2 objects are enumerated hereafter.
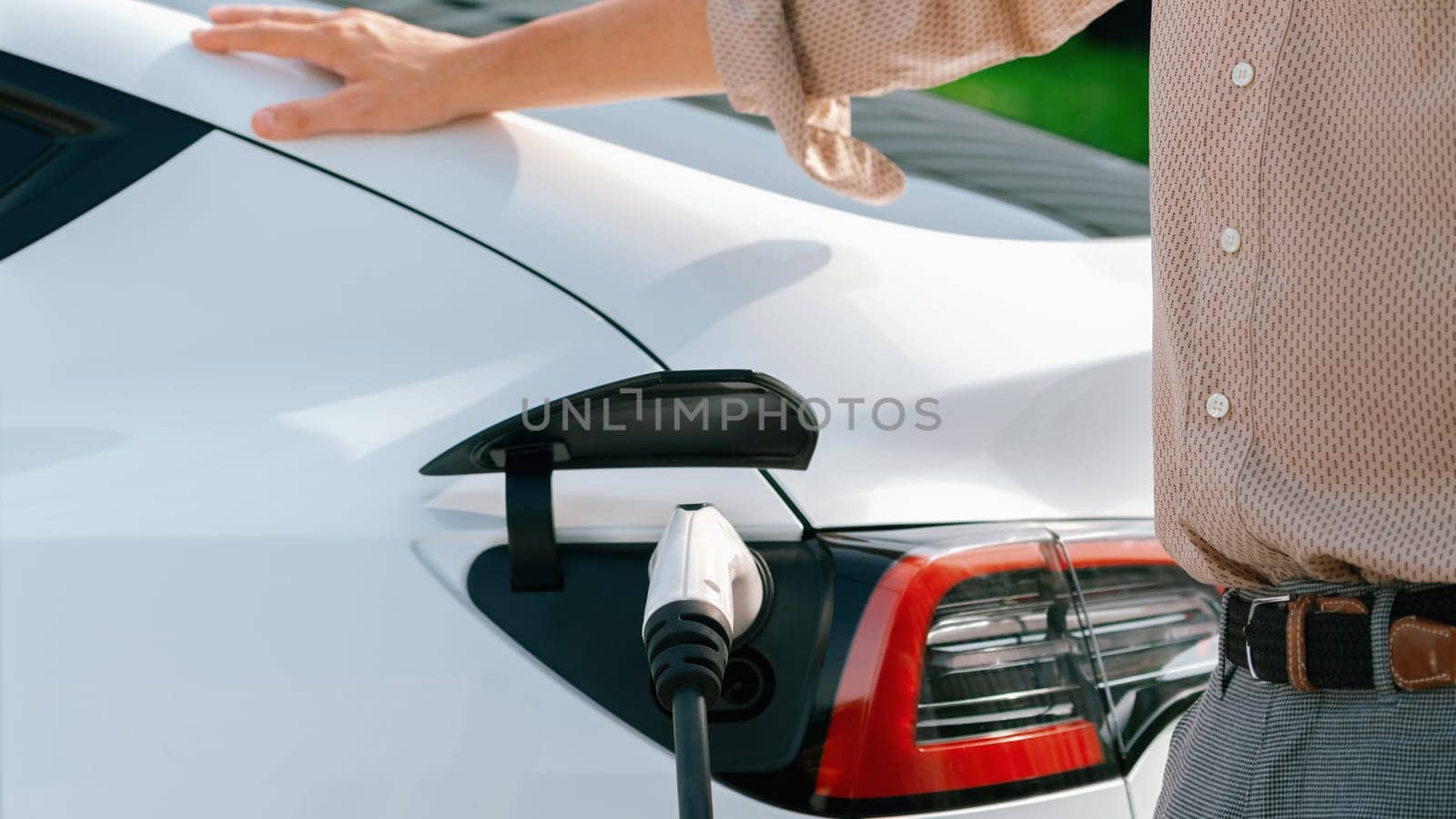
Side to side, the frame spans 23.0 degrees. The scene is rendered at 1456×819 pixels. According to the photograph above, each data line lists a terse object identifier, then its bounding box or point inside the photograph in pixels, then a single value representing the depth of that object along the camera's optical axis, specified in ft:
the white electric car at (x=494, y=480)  6.16
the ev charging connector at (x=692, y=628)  5.84
